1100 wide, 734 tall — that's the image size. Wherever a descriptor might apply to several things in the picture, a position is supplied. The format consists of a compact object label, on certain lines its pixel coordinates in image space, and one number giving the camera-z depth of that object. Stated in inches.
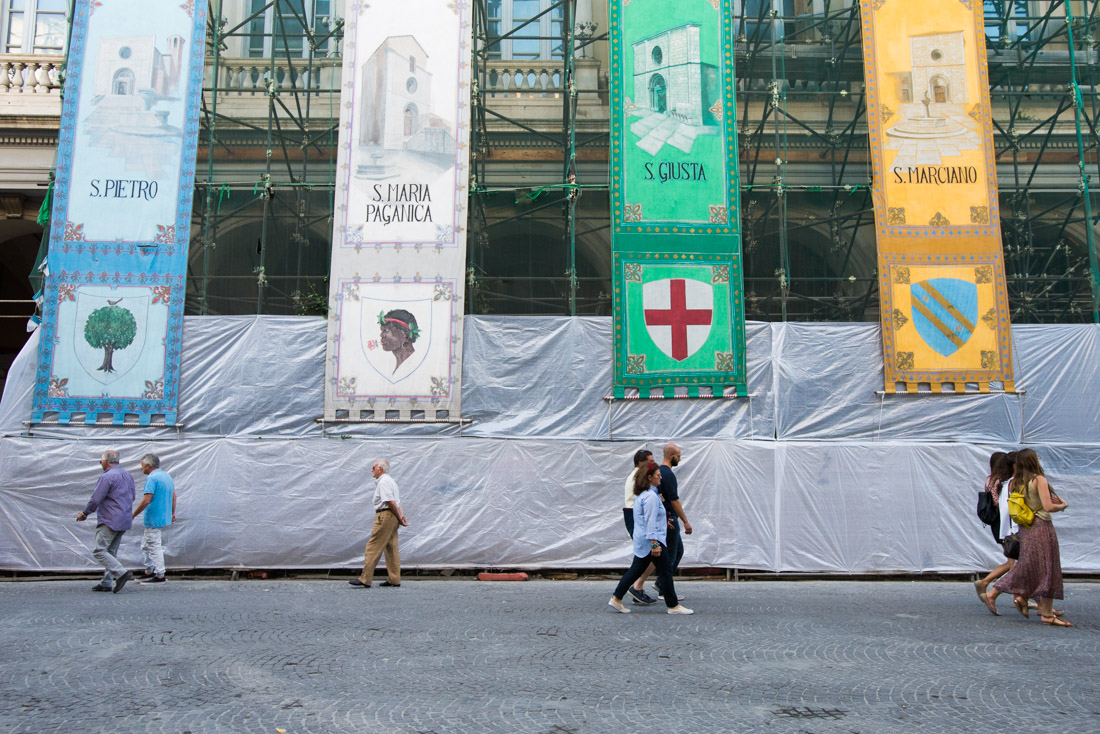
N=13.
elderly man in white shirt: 415.8
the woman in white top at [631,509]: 350.6
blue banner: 492.7
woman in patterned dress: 310.8
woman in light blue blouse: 331.9
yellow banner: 496.1
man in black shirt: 360.5
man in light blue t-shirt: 426.3
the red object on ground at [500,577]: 459.5
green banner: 492.7
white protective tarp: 468.1
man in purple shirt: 393.7
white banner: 489.7
